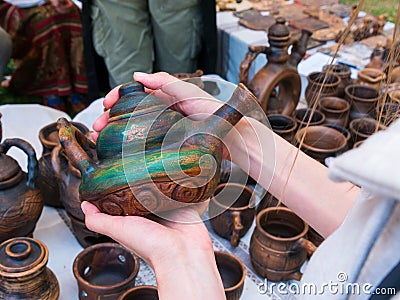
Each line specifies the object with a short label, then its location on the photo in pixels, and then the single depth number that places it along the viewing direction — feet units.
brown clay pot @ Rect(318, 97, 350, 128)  5.33
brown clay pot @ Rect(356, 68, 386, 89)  6.16
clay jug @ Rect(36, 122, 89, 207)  4.26
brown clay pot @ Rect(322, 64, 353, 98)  6.00
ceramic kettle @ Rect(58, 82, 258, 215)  2.49
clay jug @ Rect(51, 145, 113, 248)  3.84
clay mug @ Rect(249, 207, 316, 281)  3.66
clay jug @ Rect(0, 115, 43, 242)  3.67
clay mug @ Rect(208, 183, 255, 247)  3.66
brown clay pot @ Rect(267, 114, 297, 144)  4.70
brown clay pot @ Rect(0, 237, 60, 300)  3.13
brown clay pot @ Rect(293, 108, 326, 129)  5.09
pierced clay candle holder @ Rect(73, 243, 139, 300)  3.44
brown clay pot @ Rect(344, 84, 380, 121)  5.55
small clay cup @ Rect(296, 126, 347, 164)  4.72
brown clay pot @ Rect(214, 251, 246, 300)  3.33
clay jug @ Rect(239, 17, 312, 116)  5.18
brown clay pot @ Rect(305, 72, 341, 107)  5.63
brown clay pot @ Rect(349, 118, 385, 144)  4.98
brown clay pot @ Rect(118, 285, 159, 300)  3.19
